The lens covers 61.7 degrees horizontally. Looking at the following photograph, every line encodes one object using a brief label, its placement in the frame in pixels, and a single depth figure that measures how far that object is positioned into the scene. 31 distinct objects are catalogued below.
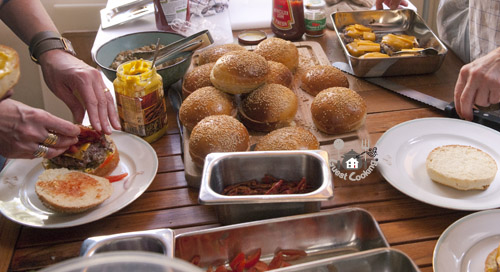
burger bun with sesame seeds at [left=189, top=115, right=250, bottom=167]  1.32
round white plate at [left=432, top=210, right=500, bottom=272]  1.00
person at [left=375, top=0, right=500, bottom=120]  1.49
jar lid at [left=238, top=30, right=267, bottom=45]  2.15
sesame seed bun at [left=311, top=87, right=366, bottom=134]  1.47
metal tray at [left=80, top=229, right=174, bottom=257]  0.96
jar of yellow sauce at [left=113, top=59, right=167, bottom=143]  1.39
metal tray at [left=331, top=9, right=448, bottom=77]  1.84
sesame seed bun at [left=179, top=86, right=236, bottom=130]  1.49
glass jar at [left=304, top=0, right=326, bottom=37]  2.21
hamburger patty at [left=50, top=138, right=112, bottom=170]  1.30
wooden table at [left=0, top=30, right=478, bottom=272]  1.09
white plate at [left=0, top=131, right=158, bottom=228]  1.15
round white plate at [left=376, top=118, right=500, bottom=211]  1.19
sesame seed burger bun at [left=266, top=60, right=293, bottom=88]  1.67
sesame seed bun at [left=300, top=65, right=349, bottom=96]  1.70
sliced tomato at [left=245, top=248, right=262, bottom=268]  1.06
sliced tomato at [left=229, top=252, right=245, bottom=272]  1.05
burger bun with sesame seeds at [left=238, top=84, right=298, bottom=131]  1.51
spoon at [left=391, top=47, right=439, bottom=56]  1.87
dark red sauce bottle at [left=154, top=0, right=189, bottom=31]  2.23
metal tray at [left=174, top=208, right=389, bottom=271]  1.05
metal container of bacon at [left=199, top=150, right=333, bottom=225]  1.02
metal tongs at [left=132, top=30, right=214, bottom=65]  1.72
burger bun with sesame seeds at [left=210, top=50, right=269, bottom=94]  1.54
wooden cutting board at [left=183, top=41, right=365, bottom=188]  1.35
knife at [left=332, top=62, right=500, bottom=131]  1.51
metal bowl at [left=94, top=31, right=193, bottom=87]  1.68
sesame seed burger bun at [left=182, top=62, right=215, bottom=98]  1.68
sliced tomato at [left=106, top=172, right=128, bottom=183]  1.31
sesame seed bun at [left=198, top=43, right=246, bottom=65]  1.83
